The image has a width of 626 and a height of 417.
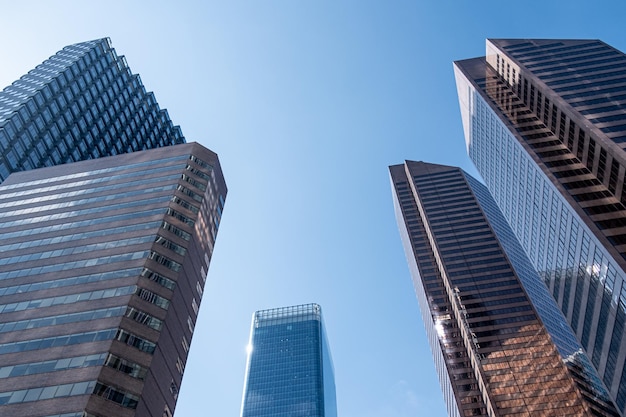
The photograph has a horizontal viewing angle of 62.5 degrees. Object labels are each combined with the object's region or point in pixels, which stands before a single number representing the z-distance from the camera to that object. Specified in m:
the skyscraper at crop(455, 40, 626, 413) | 91.94
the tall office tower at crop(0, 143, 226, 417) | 56.78
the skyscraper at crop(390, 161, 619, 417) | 140.12
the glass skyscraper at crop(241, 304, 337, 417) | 194.26
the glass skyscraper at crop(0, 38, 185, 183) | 115.31
